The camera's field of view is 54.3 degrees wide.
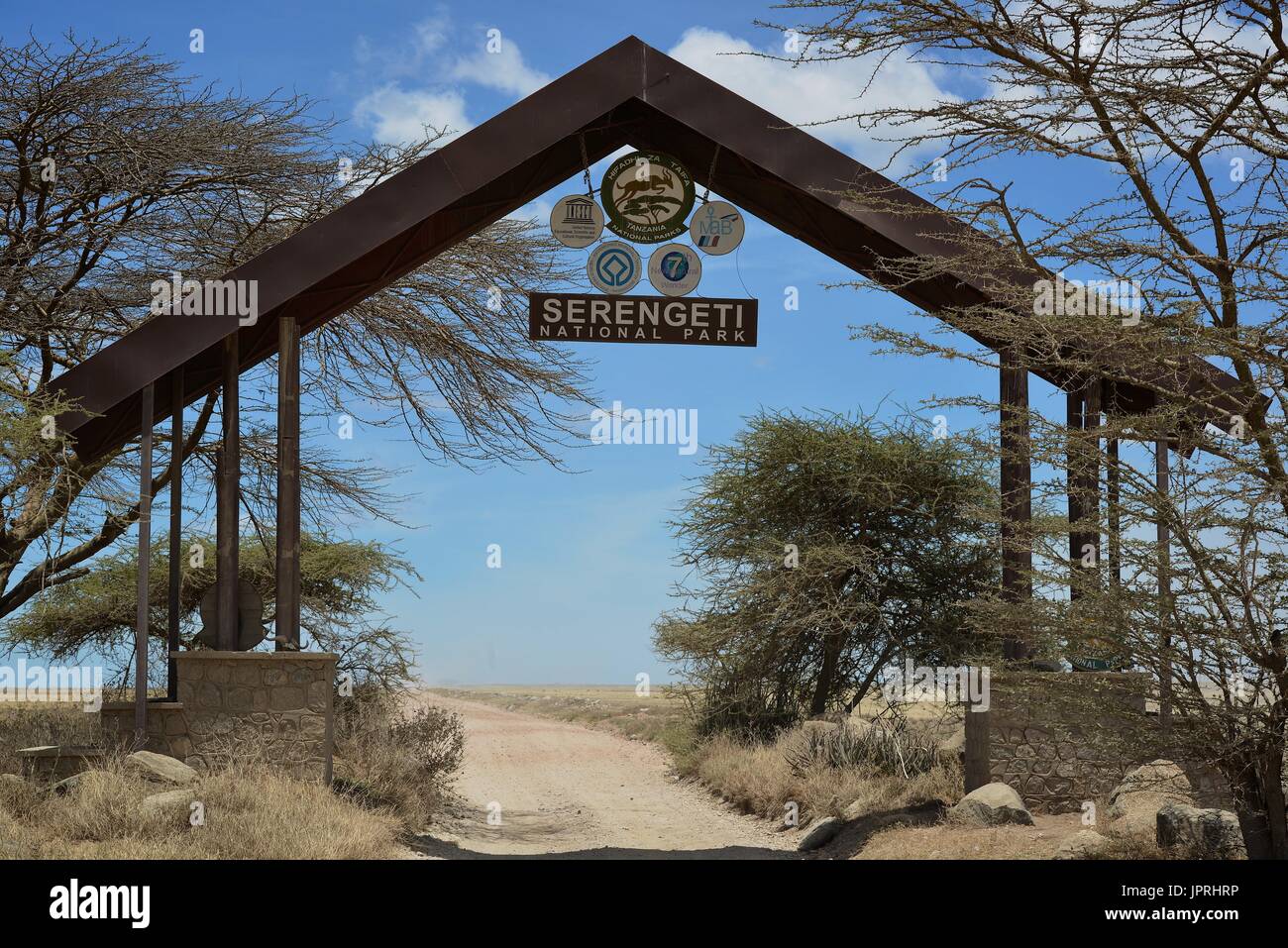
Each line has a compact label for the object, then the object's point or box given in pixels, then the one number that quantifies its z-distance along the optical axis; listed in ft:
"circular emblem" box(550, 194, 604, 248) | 45.29
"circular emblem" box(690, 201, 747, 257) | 45.96
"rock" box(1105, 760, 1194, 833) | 35.80
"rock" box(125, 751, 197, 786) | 39.45
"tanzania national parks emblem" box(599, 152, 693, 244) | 46.03
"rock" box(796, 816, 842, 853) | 45.48
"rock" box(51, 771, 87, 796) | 38.93
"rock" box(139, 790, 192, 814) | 36.50
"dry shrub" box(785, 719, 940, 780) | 51.29
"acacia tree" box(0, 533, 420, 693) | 67.67
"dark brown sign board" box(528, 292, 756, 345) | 43.45
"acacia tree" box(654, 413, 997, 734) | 65.21
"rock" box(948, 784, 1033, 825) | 40.45
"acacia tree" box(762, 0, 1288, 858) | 30.14
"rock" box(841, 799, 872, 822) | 47.21
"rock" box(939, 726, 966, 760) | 49.32
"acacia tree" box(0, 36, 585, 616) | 55.67
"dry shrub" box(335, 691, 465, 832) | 49.39
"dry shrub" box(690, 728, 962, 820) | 46.44
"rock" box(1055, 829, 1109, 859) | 34.53
